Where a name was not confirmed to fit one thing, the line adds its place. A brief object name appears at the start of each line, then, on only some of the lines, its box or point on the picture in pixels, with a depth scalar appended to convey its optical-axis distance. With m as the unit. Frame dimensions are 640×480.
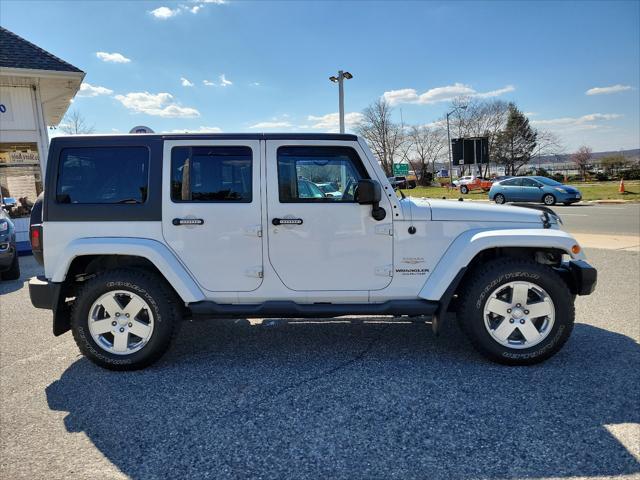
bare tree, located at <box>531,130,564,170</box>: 67.69
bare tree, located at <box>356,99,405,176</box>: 61.25
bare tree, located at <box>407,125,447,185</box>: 69.25
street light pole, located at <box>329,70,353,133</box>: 17.39
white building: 11.23
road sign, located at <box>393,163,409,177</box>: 25.98
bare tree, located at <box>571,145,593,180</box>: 49.62
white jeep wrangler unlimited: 3.71
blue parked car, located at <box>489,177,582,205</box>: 21.94
